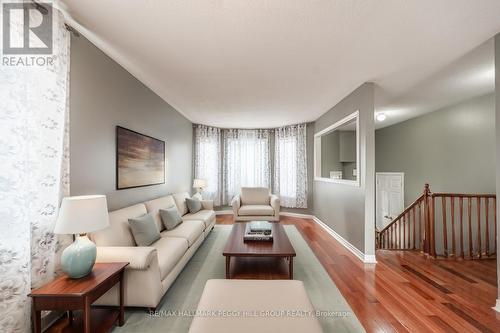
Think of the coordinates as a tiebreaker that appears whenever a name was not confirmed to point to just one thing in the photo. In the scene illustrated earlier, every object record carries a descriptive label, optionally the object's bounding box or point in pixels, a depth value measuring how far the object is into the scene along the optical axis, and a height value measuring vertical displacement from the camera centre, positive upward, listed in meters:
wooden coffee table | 2.41 -0.97
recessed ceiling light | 4.44 +1.09
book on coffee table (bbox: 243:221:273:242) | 2.81 -0.90
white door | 5.73 -0.82
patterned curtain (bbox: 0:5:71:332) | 1.40 -0.03
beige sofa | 1.83 -0.88
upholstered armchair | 4.70 -0.90
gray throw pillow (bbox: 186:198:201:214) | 4.18 -0.73
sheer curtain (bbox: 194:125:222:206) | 5.93 +0.27
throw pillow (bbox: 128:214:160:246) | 2.35 -0.70
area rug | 1.77 -1.32
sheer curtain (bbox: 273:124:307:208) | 5.79 +0.06
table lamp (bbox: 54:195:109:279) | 1.52 -0.42
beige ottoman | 1.18 -0.89
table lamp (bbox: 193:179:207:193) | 5.19 -0.39
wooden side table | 1.38 -0.84
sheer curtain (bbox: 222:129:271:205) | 6.21 +0.26
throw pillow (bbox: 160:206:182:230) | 3.06 -0.73
